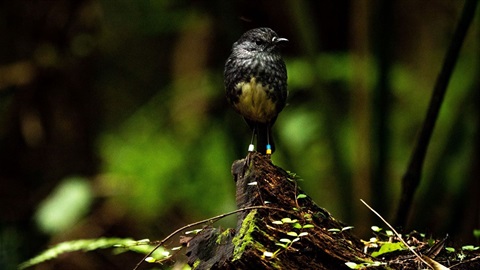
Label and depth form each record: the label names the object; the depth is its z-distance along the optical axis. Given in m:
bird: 6.88
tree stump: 6.62
